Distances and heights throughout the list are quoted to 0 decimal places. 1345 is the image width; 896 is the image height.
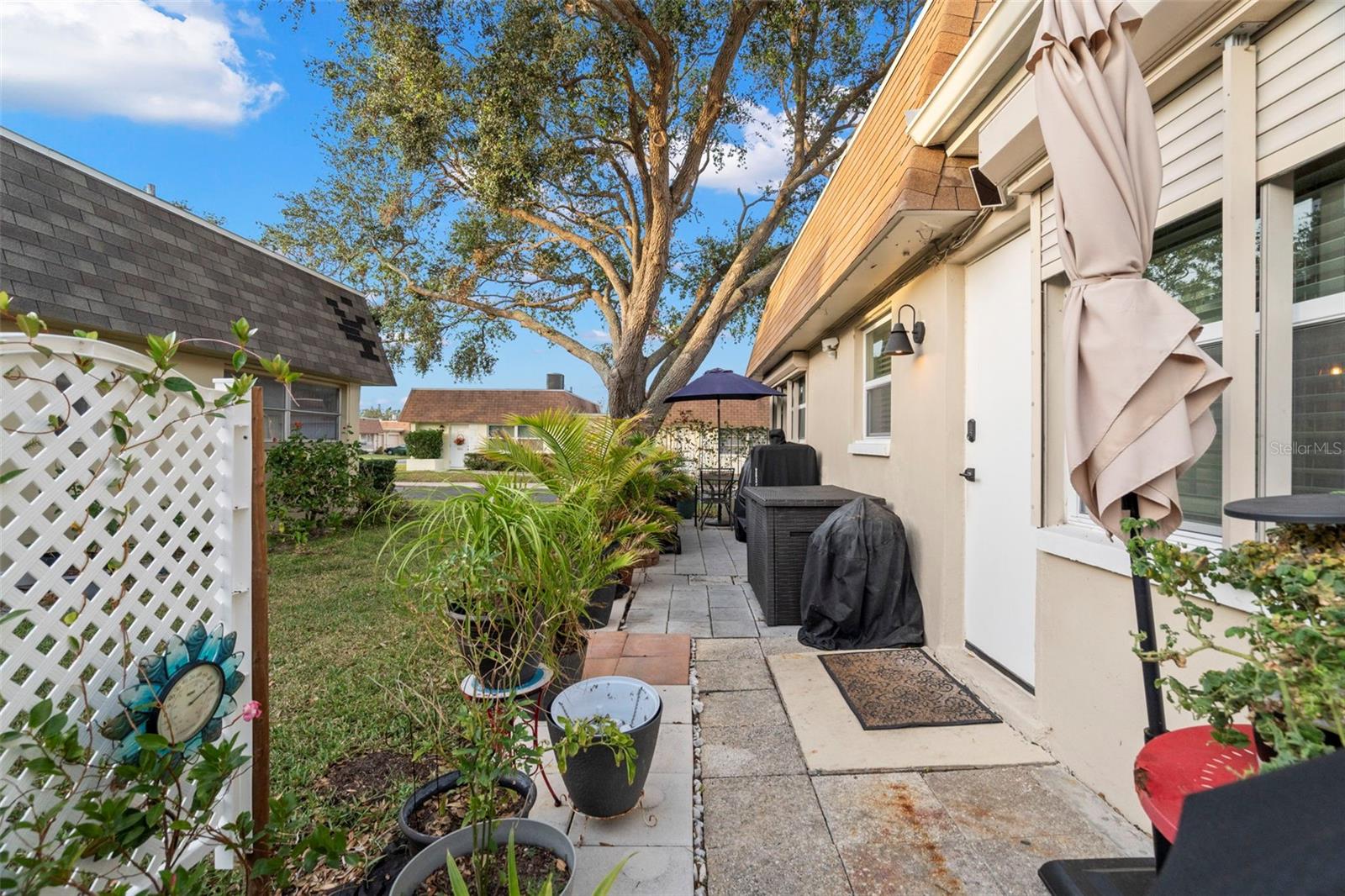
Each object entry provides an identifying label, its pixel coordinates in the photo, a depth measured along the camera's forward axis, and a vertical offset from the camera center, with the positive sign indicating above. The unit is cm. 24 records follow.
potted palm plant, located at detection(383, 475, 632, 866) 165 -61
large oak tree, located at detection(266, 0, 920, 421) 745 +461
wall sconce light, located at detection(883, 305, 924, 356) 394 +76
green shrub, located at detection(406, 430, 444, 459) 2934 +5
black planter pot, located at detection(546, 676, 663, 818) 202 -108
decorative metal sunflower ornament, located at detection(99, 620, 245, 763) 144 -69
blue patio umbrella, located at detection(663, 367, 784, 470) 801 +83
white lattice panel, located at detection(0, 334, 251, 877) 132 -24
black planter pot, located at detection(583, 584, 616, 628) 422 -123
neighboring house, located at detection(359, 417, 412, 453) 5991 +135
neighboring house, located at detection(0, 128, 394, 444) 580 +209
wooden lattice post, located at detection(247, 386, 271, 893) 189 -65
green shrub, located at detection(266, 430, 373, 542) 767 -62
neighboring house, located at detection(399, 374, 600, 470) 3141 +207
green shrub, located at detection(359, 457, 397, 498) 956 -52
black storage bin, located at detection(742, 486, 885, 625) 424 -75
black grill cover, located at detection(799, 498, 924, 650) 378 -96
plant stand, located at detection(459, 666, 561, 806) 195 -98
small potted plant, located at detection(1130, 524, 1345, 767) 90 -34
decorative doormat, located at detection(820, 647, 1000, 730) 280 -135
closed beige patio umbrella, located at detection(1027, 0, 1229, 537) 151 +42
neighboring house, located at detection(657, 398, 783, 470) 1339 +16
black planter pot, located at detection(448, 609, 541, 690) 206 -88
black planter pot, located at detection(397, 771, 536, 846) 178 -116
